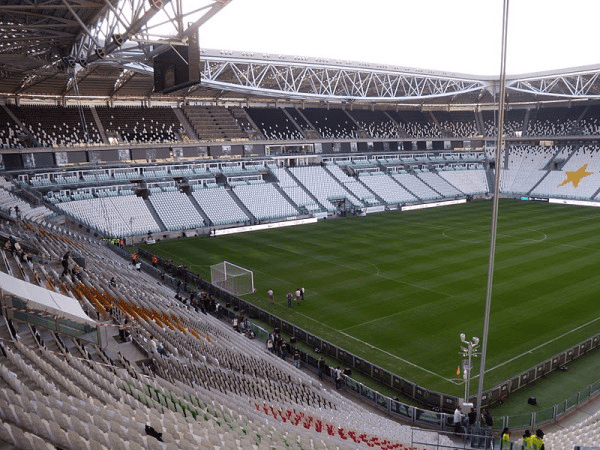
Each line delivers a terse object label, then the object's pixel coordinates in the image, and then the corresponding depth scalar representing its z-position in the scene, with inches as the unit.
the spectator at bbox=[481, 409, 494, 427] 622.2
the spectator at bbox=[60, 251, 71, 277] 863.4
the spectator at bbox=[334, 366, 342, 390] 757.3
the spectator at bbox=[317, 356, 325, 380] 789.2
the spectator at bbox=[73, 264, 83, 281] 894.6
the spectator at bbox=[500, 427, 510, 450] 518.7
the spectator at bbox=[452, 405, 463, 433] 623.8
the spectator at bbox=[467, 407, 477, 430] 629.3
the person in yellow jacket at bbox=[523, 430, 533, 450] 487.8
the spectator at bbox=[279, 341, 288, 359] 857.5
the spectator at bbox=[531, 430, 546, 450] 480.7
